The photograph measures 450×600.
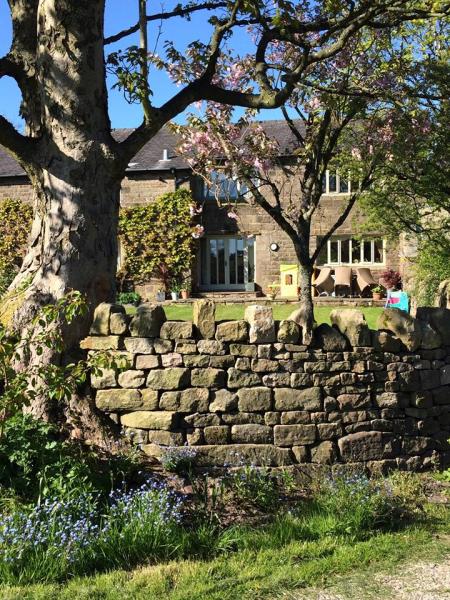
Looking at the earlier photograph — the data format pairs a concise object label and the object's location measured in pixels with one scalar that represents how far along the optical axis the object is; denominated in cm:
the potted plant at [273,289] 2217
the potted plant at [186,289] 2206
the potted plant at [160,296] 2167
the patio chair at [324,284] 2114
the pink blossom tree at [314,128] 830
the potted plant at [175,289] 2173
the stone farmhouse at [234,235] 2272
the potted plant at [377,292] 2061
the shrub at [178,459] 527
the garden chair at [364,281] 2147
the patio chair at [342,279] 2134
